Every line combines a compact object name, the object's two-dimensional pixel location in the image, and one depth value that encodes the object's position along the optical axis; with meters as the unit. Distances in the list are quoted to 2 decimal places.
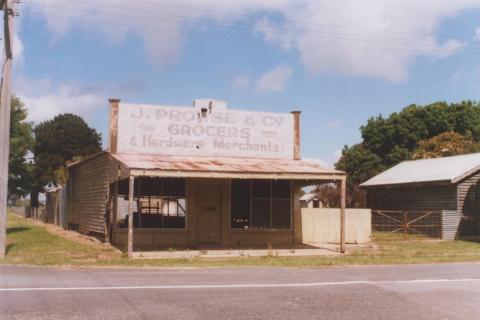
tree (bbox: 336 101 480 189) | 49.90
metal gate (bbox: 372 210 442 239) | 27.70
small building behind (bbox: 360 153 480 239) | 27.64
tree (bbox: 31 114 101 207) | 65.71
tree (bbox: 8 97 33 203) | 59.94
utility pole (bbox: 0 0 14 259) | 16.72
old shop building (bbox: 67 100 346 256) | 21.14
